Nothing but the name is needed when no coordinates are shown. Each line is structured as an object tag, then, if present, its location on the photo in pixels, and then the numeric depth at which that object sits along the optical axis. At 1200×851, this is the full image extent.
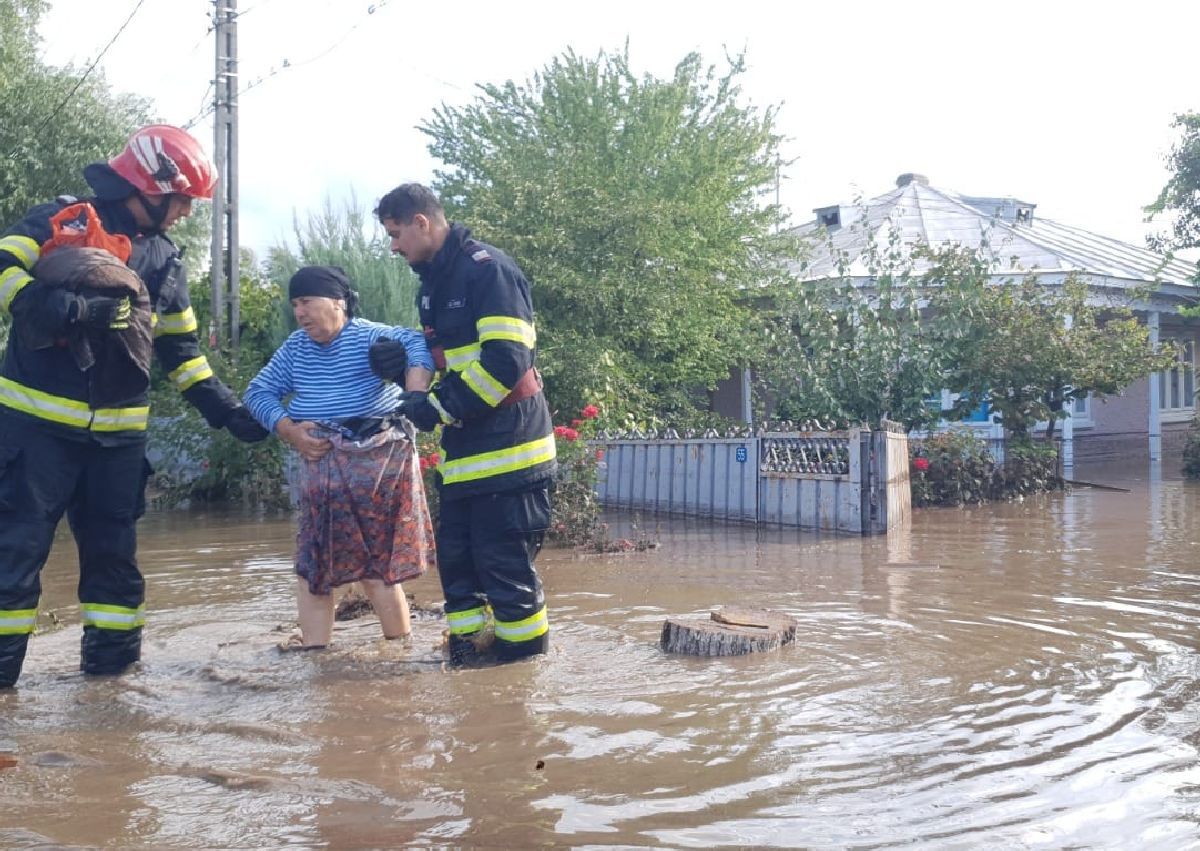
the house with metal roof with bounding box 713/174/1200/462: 18.97
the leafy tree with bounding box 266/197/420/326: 17.81
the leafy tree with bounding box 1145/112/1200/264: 20.28
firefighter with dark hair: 4.99
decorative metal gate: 10.20
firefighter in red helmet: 4.65
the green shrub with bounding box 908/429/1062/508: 12.53
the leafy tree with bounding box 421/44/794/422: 15.58
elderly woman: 5.29
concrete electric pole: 16.97
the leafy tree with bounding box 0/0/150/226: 21.30
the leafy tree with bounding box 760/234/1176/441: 13.12
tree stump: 5.26
